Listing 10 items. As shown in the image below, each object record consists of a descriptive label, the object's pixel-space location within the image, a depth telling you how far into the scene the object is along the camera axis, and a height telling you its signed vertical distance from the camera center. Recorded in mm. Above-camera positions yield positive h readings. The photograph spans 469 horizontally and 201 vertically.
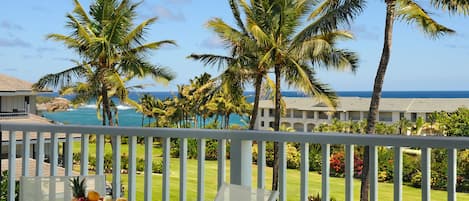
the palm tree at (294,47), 17891 +1933
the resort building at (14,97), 19484 +171
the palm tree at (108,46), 21078 +2258
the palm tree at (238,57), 19000 +1691
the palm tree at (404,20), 15594 +2470
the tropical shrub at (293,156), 25406 -2485
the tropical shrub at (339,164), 23769 -2752
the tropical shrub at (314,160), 22119 -2366
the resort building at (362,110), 35250 -320
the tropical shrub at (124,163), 21125 -2421
